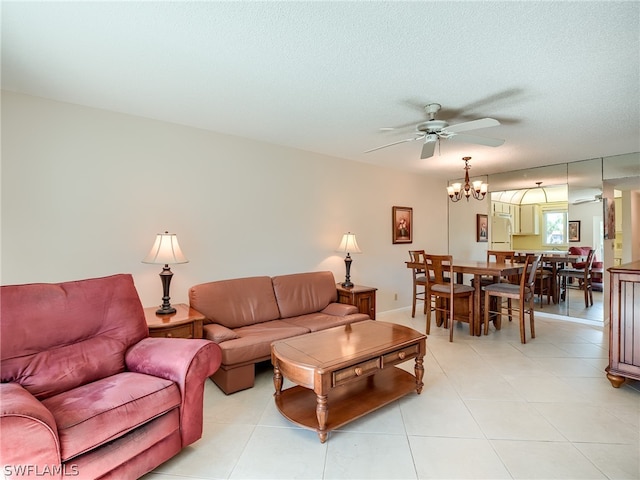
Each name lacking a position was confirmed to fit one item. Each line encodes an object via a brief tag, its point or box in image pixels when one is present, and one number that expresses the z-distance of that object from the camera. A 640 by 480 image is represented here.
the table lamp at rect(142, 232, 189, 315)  2.68
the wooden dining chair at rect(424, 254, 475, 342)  3.91
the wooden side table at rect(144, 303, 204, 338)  2.43
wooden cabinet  2.50
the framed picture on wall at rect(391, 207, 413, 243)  5.29
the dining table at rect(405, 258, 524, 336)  3.78
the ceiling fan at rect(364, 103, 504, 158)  2.62
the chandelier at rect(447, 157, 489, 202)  3.95
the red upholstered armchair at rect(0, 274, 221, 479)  1.28
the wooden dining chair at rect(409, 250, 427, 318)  4.73
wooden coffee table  1.97
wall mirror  4.60
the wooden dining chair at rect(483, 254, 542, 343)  3.72
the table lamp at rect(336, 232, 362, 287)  4.21
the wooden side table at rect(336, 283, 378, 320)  3.86
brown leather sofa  2.63
